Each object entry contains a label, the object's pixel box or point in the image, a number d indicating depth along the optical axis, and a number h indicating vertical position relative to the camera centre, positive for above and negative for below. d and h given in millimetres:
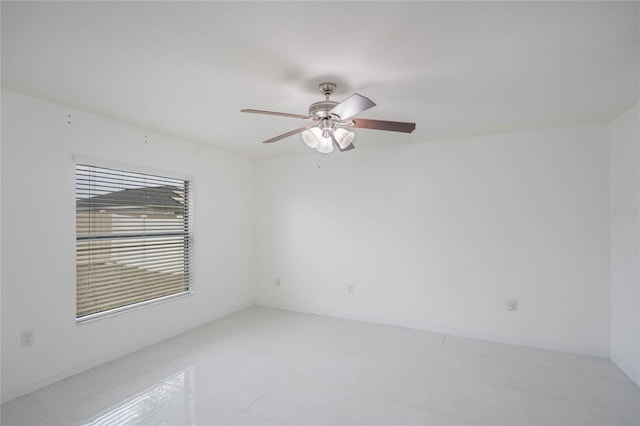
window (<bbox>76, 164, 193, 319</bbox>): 2887 -255
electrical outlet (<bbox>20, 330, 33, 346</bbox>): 2430 -965
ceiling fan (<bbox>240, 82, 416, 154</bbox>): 2062 +639
